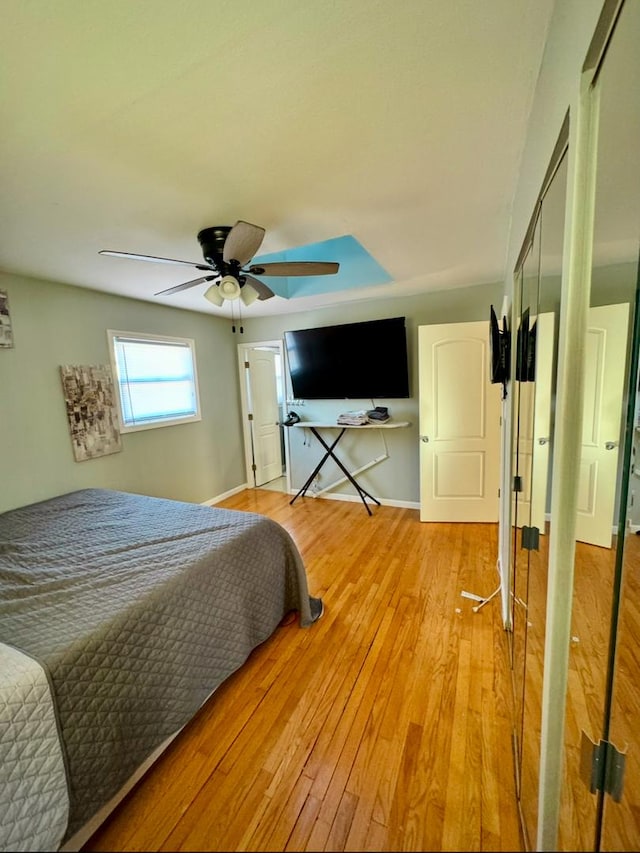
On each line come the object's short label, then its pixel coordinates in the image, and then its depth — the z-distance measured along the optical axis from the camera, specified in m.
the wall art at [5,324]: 2.26
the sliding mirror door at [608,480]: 0.52
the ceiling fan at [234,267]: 1.60
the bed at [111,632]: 0.83
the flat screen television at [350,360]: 3.34
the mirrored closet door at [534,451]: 0.77
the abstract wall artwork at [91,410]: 2.65
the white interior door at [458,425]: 2.92
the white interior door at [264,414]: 4.50
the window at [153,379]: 3.06
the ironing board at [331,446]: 3.53
